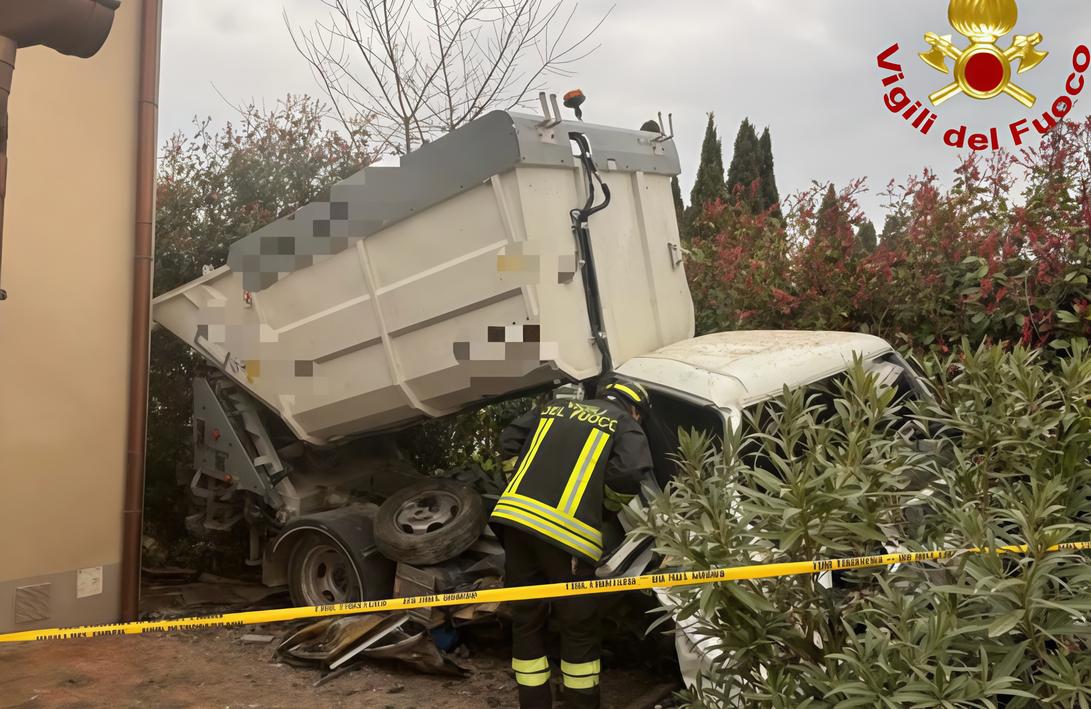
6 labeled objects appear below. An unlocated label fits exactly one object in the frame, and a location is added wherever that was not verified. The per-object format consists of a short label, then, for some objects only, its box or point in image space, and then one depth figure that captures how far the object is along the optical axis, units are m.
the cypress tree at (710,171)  19.78
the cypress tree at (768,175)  20.45
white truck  4.84
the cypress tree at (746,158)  20.84
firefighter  4.26
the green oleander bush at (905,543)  2.64
